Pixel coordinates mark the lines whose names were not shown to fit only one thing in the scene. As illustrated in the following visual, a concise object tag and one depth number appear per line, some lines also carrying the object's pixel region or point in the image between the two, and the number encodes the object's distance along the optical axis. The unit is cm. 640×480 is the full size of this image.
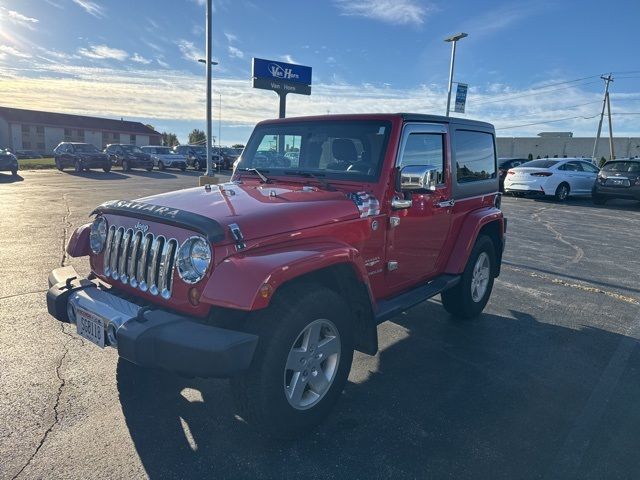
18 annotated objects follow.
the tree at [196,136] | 8953
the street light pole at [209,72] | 1559
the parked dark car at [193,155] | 3328
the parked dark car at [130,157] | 2833
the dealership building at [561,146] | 5219
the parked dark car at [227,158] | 3228
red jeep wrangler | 248
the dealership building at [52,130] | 5775
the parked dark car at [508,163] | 2151
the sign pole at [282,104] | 1440
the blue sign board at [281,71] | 1656
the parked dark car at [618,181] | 1541
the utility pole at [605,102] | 4078
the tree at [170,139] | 9109
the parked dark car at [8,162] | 2191
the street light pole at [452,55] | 2019
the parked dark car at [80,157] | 2566
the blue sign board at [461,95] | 1916
